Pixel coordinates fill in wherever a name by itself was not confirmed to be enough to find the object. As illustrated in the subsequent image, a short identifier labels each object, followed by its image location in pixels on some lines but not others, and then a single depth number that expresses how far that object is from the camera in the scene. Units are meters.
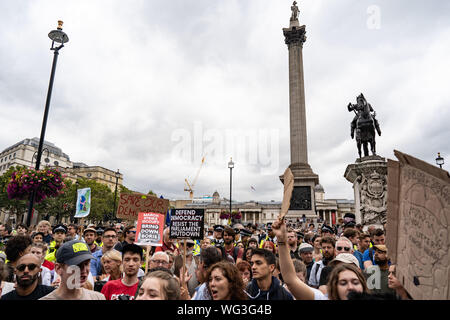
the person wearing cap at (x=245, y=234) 11.90
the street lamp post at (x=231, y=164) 29.03
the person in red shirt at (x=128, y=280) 4.09
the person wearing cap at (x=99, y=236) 9.92
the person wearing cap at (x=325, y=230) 9.55
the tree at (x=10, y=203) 45.12
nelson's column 23.19
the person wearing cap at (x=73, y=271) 3.07
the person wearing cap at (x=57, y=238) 7.54
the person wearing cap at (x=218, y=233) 9.74
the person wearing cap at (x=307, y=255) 6.01
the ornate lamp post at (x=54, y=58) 10.15
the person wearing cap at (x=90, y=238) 7.54
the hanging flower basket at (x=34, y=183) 9.80
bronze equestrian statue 15.66
